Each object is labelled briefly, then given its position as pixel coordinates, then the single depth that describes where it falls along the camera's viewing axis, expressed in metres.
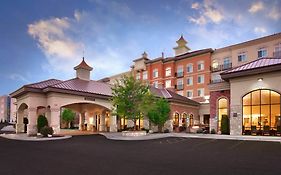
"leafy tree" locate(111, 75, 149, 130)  19.98
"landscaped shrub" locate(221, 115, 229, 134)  20.46
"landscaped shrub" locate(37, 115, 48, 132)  20.48
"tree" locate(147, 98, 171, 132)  23.93
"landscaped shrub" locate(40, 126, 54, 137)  18.48
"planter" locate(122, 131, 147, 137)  19.58
